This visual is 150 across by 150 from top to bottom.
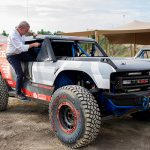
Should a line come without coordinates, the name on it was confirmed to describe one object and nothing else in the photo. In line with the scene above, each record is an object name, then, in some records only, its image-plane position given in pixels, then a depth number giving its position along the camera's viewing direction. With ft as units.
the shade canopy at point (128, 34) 35.35
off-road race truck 10.23
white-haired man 13.50
